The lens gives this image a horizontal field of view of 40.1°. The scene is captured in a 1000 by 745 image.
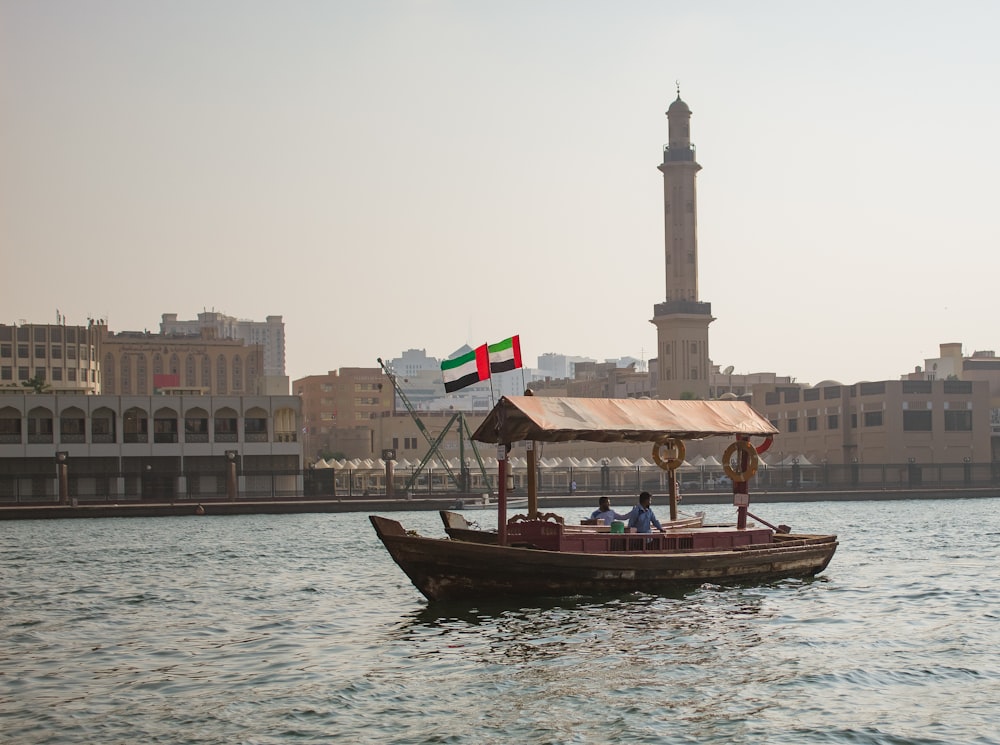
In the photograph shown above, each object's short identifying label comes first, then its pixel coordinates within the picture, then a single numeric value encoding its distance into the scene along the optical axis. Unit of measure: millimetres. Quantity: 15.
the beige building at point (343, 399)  183500
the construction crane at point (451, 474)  103375
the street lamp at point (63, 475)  89438
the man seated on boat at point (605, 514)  33000
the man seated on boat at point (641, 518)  31828
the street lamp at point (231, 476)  93625
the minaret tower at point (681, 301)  147500
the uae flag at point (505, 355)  39344
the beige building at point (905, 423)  118000
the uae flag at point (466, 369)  40125
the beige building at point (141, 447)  98750
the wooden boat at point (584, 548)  29203
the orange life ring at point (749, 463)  34656
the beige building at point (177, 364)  183250
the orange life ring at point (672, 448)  36375
